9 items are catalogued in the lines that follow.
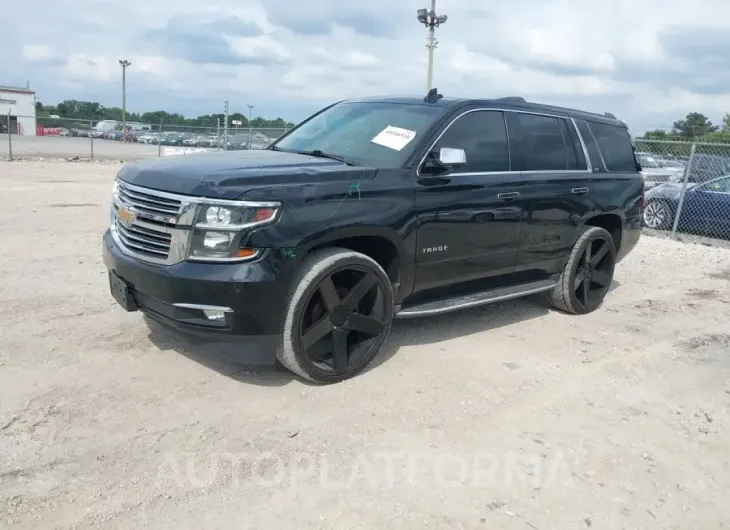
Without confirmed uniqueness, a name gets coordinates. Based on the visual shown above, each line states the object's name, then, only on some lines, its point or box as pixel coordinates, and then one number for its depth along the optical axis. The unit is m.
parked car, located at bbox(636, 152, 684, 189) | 15.41
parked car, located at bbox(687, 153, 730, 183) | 12.22
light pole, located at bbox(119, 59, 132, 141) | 57.61
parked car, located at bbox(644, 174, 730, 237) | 11.98
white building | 61.39
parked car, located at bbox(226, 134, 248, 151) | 26.88
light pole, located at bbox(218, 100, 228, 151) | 26.63
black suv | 3.77
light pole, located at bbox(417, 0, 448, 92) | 24.84
